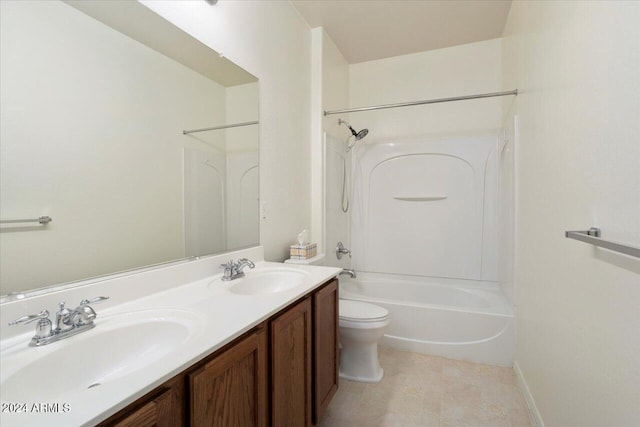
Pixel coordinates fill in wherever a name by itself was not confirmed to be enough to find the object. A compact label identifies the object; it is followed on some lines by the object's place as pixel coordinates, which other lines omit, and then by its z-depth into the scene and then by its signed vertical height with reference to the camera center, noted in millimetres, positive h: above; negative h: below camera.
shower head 2920 +742
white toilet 1954 -929
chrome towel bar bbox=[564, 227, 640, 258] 657 -90
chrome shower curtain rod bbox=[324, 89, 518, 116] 2155 +878
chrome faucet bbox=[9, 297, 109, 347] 752 -320
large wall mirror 836 +234
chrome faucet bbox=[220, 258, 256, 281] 1449 -316
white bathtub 2188 -929
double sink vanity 590 -385
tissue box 2100 -325
